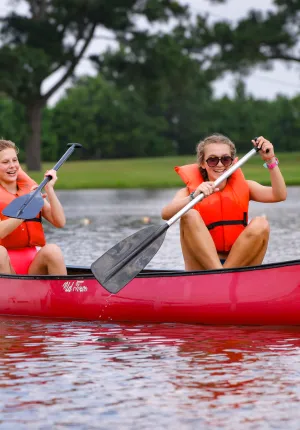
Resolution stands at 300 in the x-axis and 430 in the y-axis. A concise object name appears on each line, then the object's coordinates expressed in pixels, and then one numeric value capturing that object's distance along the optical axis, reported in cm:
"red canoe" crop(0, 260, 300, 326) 1367
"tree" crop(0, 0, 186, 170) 7212
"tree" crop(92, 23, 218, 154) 7519
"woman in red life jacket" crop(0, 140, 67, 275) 1520
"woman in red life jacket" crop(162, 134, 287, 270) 1438
